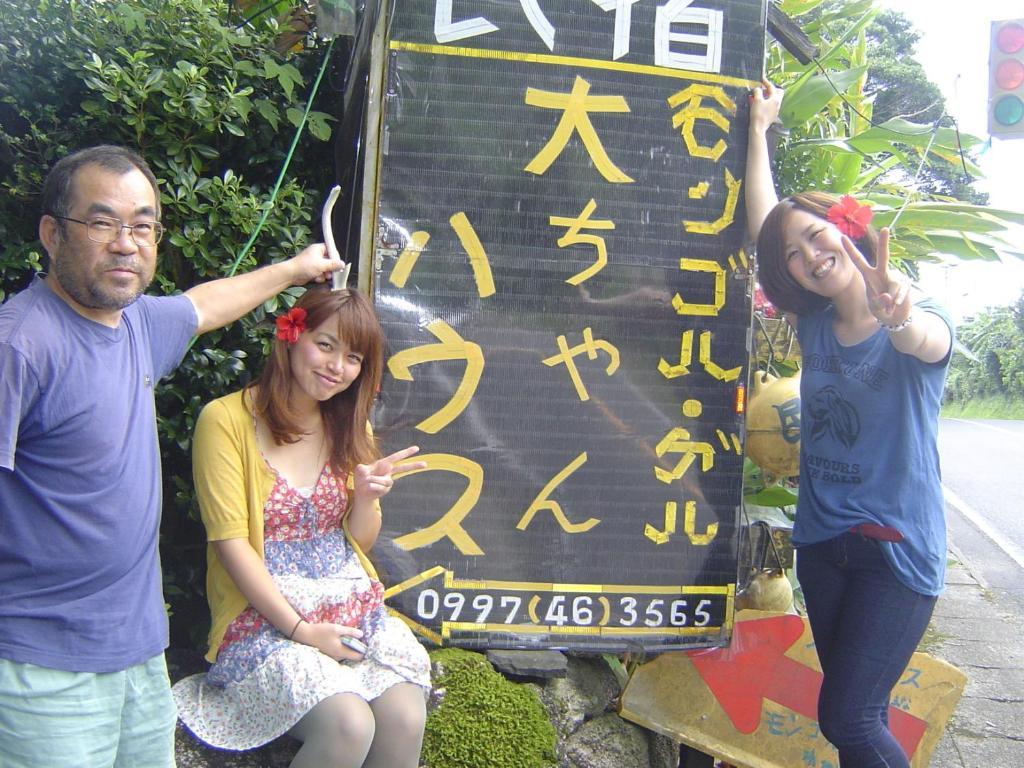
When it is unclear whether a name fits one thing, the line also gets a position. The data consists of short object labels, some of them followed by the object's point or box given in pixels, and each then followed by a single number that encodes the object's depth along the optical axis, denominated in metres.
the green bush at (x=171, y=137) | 3.26
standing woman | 2.82
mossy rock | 3.22
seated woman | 2.58
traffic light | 4.20
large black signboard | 3.38
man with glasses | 2.05
